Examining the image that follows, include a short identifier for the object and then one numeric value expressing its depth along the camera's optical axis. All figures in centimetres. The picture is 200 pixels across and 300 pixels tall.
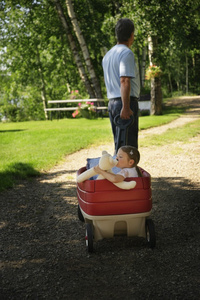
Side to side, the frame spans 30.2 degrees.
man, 401
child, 330
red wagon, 322
